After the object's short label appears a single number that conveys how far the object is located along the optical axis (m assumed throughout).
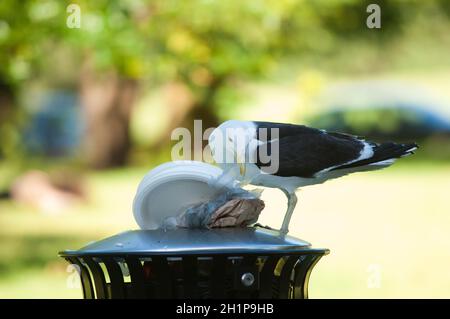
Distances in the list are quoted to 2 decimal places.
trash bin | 6.00
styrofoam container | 6.62
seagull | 6.77
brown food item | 6.62
